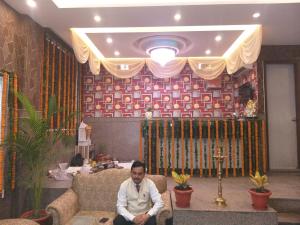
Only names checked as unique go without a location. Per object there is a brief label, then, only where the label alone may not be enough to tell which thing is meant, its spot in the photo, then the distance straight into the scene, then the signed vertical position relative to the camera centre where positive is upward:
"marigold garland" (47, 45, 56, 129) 4.77 +1.09
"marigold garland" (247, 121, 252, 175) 4.67 -0.55
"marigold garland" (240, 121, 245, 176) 4.70 -0.37
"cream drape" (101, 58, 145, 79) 5.79 +1.43
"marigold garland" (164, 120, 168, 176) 4.75 -0.46
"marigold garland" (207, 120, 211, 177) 4.71 -0.47
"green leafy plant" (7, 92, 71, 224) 2.93 -0.28
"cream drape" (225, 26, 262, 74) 4.18 +1.42
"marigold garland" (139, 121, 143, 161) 4.79 -0.32
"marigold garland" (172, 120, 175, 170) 4.76 -0.48
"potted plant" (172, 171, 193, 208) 2.84 -0.80
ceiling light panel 3.51 +1.84
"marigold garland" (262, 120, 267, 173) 4.68 -0.33
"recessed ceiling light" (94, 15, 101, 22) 3.93 +1.78
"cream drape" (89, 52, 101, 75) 5.22 +1.37
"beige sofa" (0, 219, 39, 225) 2.24 -0.92
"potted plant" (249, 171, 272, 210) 2.71 -0.79
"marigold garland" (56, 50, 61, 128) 5.07 +0.91
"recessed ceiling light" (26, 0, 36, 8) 3.40 +1.77
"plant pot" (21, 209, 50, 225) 2.77 -1.10
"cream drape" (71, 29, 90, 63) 4.48 +1.50
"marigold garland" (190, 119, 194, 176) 4.73 -0.67
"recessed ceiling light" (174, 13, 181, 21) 3.79 +1.75
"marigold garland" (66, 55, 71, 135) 5.64 +1.02
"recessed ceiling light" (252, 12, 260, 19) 3.76 +1.75
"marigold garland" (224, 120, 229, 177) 4.69 -0.37
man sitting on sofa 2.41 -0.77
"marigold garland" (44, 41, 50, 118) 4.48 +0.81
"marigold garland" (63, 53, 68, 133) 5.48 +1.02
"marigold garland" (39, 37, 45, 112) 4.30 +0.82
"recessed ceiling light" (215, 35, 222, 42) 4.94 +1.83
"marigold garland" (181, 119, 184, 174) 4.75 -0.44
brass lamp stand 2.95 -0.84
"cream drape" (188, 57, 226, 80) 5.81 +1.36
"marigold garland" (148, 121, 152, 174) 4.73 -0.46
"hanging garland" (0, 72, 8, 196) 3.19 +0.06
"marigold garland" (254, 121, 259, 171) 4.66 -0.53
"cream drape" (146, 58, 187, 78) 5.79 +1.39
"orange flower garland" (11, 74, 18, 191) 3.36 +0.02
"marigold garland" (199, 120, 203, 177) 4.73 -0.65
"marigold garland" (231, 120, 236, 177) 4.70 -0.45
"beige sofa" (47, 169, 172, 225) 2.64 -0.82
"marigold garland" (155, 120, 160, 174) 4.77 -0.33
